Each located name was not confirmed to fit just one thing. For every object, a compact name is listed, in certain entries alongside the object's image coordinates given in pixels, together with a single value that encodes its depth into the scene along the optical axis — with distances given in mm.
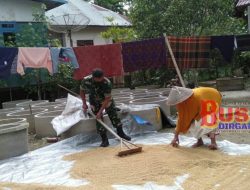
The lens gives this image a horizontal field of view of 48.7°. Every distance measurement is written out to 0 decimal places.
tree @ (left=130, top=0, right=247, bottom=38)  9128
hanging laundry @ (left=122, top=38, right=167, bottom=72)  7256
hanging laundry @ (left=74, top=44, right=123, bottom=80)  7492
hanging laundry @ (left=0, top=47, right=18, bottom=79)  6403
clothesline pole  6842
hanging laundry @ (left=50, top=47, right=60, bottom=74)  7011
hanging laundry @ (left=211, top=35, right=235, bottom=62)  7357
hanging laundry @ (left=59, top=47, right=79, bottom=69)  7216
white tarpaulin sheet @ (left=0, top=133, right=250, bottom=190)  3151
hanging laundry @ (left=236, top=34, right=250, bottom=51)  7492
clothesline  7256
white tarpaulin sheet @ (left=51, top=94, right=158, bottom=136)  4584
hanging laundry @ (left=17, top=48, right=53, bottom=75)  6539
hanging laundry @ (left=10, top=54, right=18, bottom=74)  6484
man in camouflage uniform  4328
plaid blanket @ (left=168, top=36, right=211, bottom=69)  7327
